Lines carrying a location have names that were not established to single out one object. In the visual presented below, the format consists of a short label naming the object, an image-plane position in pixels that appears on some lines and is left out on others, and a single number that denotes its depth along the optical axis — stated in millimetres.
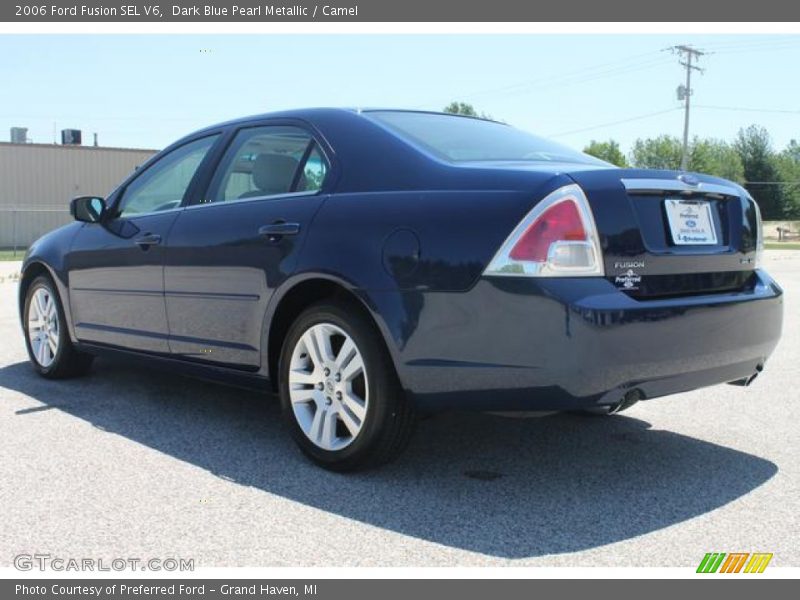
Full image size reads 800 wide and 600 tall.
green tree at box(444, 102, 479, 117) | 92988
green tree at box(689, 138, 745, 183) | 88625
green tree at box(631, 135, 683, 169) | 101862
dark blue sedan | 3207
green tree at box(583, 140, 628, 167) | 106938
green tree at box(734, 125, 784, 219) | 87688
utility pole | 58812
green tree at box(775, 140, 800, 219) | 87688
